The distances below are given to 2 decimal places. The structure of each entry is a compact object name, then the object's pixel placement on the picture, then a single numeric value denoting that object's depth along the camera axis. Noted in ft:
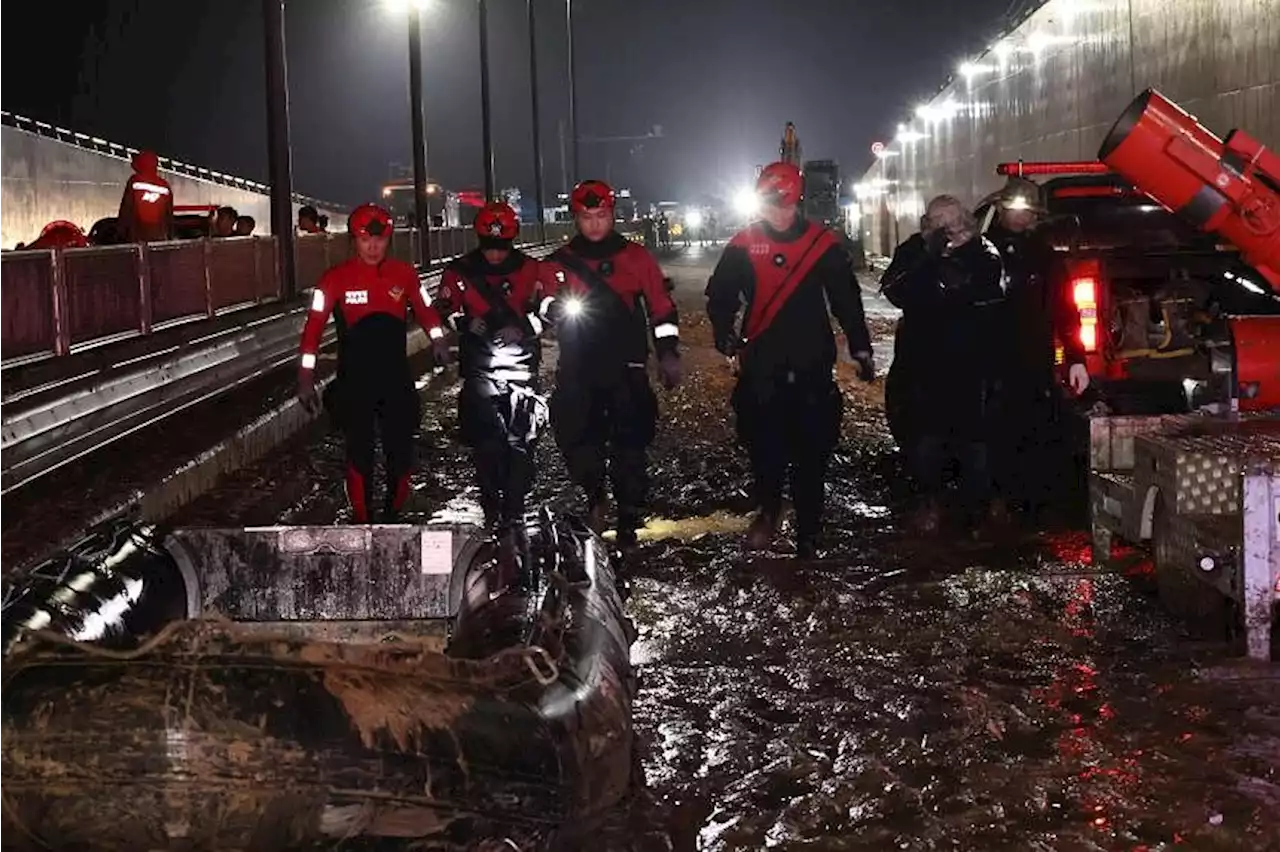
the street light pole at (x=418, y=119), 105.09
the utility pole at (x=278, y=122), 65.87
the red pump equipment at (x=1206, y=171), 26.04
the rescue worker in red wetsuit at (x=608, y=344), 28.55
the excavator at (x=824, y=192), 230.27
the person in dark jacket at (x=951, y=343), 29.84
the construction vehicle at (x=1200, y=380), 21.29
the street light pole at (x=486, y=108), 140.36
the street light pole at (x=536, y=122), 178.81
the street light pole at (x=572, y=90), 212.84
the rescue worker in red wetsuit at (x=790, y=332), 28.50
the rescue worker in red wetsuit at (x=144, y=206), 58.65
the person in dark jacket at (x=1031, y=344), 30.60
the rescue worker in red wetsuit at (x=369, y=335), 29.96
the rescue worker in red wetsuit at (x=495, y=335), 29.45
